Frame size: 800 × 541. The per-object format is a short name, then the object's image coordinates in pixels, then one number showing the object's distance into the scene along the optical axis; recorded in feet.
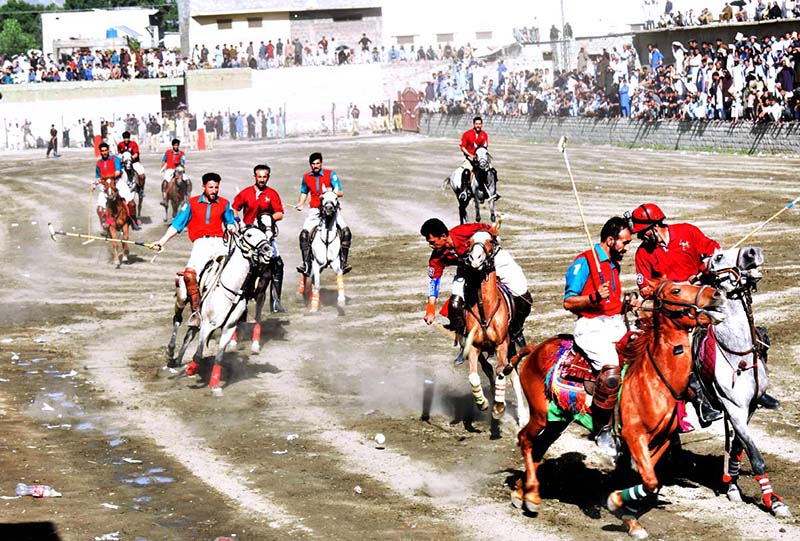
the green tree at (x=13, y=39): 420.77
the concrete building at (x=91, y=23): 337.93
